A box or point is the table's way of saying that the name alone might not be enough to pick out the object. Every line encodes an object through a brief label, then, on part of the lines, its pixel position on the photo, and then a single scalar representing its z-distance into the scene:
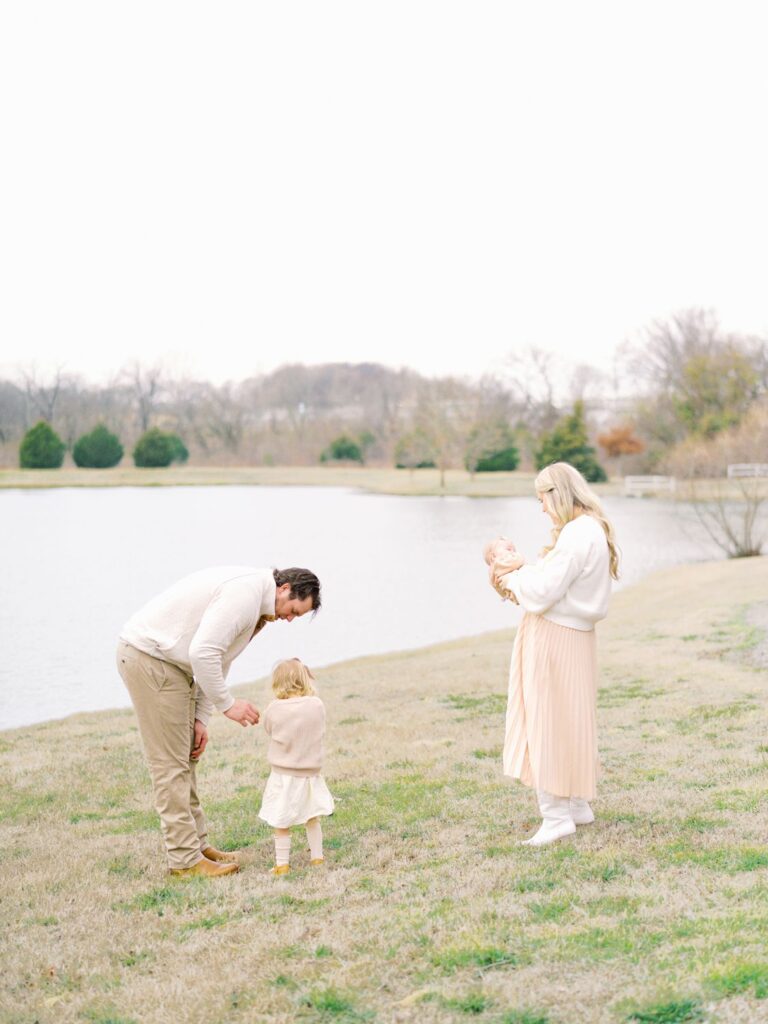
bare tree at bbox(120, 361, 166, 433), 108.00
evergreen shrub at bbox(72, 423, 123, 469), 82.94
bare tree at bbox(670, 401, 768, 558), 41.90
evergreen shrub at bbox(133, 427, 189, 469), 82.94
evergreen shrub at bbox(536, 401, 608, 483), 65.40
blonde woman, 5.23
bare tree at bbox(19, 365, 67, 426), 105.25
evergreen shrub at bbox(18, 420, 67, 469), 81.38
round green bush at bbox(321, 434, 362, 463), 89.62
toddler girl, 5.38
